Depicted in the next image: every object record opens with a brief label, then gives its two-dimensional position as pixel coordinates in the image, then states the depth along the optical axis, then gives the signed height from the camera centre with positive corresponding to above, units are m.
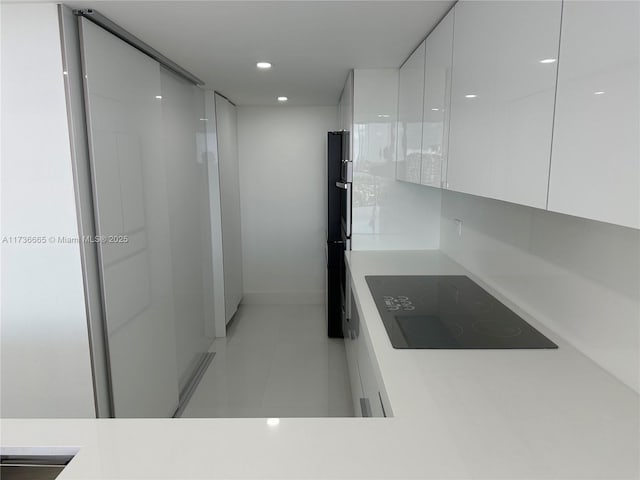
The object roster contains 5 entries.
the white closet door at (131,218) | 1.80 -0.22
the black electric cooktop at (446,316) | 1.43 -0.59
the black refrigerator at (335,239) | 3.67 -0.62
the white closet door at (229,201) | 3.85 -0.27
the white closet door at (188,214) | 2.77 -0.31
